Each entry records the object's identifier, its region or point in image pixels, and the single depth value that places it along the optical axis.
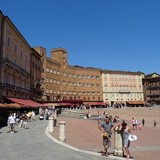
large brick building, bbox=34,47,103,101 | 55.55
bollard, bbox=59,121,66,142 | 11.51
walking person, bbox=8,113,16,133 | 14.88
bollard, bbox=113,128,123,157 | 8.31
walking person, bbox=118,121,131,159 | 8.02
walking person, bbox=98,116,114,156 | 8.39
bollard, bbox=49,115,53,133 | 14.80
